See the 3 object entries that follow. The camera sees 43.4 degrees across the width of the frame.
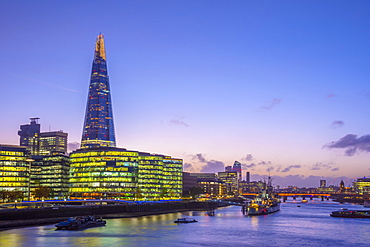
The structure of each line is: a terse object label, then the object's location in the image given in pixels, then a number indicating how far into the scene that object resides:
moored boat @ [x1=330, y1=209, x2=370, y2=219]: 197.50
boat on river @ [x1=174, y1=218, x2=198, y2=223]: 151.95
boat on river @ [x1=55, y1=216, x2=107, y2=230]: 118.88
